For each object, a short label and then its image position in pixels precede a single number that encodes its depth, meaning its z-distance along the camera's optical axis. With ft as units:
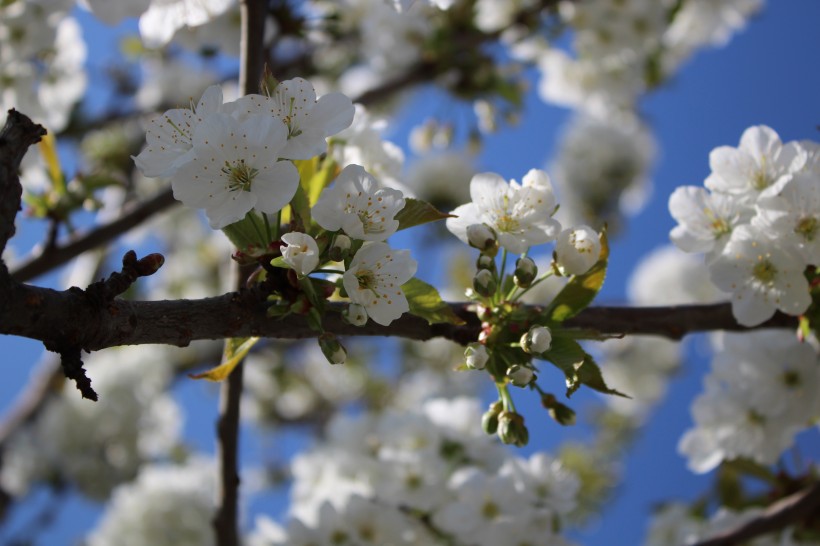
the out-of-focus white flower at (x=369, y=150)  1.88
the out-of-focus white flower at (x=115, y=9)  1.98
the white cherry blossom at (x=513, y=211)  1.68
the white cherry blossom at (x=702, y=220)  1.78
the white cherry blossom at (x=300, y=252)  1.57
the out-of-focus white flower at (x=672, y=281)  13.57
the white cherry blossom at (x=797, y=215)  1.72
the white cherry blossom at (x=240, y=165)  1.56
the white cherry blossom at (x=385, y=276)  1.59
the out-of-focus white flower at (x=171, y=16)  2.02
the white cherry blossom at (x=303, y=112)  1.58
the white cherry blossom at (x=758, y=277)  1.74
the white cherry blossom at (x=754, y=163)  1.76
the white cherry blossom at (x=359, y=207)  1.59
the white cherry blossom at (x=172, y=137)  1.58
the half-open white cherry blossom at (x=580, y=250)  1.67
